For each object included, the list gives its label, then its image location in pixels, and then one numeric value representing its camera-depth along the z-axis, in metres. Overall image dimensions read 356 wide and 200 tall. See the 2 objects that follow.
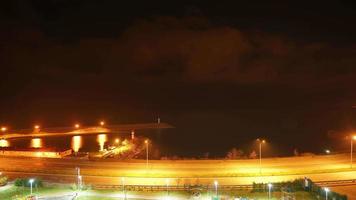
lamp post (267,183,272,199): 26.79
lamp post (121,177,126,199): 27.60
